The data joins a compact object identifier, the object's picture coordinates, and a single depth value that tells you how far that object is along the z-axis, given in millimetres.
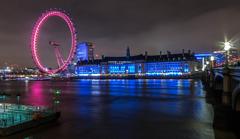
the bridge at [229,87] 20203
